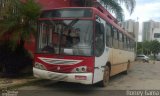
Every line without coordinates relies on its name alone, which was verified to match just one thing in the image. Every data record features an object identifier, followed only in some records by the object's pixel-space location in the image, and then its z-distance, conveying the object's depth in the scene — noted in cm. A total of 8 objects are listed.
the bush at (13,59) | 645
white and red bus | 502
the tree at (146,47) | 4598
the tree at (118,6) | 1094
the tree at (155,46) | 4480
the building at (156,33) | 5940
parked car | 2651
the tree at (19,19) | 615
